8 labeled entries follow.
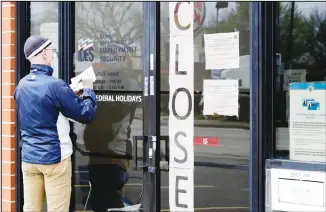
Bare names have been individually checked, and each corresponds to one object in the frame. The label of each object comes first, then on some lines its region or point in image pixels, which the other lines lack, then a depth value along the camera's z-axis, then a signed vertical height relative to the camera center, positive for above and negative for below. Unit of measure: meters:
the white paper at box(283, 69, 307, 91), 4.71 +0.12
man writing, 4.27 -0.20
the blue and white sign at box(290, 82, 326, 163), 4.25 -0.21
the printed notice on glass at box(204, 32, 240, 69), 4.76 +0.32
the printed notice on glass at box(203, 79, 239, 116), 4.77 -0.05
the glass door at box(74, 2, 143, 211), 5.18 -0.10
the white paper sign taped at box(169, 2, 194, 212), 4.91 -0.13
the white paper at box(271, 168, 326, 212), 4.14 -0.68
